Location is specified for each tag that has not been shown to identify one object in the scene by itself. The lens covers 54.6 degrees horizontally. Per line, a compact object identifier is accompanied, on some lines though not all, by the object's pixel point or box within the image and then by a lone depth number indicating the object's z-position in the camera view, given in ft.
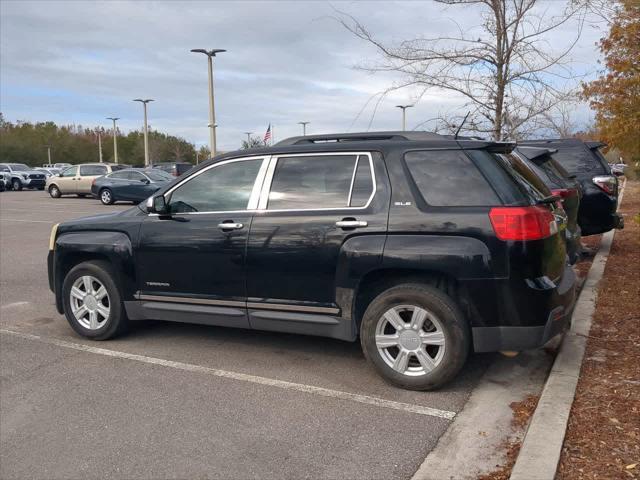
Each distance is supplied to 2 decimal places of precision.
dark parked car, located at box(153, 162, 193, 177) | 111.24
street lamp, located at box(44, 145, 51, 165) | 299.99
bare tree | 28.58
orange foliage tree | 25.70
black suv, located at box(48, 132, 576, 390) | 13.74
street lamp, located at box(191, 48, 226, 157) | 96.89
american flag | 72.46
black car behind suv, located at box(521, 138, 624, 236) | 28.94
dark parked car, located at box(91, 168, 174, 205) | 78.69
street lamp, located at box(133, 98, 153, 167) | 171.12
